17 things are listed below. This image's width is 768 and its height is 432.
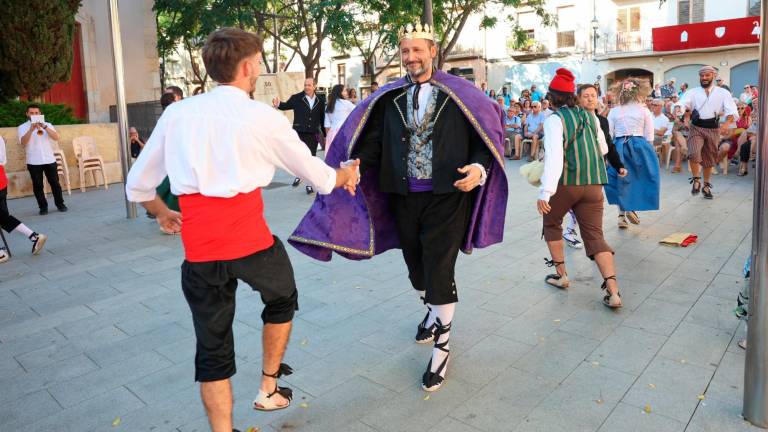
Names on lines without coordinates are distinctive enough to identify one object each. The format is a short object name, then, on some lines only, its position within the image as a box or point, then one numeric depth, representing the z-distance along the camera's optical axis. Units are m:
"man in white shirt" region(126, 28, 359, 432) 2.51
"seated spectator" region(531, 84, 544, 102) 20.11
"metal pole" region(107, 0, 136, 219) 9.14
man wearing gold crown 3.53
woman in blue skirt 6.98
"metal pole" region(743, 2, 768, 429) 2.74
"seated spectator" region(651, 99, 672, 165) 12.59
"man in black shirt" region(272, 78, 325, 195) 10.87
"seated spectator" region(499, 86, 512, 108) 26.48
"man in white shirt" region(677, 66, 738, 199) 9.04
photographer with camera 9.95
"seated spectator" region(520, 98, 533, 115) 16.81
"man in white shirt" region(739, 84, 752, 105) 15.27
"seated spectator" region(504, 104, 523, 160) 15.80
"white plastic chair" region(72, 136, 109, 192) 12.46
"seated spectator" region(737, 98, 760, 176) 11.30
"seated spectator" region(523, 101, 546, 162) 15.33
